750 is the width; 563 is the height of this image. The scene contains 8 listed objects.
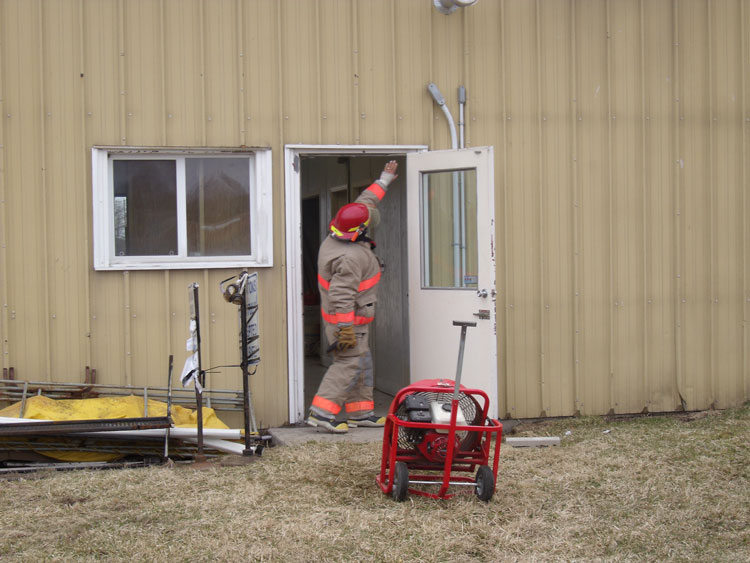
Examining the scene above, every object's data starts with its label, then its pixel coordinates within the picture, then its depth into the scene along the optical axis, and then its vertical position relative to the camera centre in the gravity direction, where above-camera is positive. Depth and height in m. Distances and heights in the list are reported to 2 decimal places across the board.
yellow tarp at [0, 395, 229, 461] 6.82 -1.05
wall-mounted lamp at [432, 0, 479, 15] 7.47 +2.40
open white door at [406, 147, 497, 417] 7.32 +0.11
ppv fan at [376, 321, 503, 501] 5.09 -1.01
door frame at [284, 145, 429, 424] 7.66 +0.07
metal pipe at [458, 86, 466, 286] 7.55 +0.85
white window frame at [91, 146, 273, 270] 7.40 +0.61
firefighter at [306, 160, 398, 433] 7.15 -0.25
